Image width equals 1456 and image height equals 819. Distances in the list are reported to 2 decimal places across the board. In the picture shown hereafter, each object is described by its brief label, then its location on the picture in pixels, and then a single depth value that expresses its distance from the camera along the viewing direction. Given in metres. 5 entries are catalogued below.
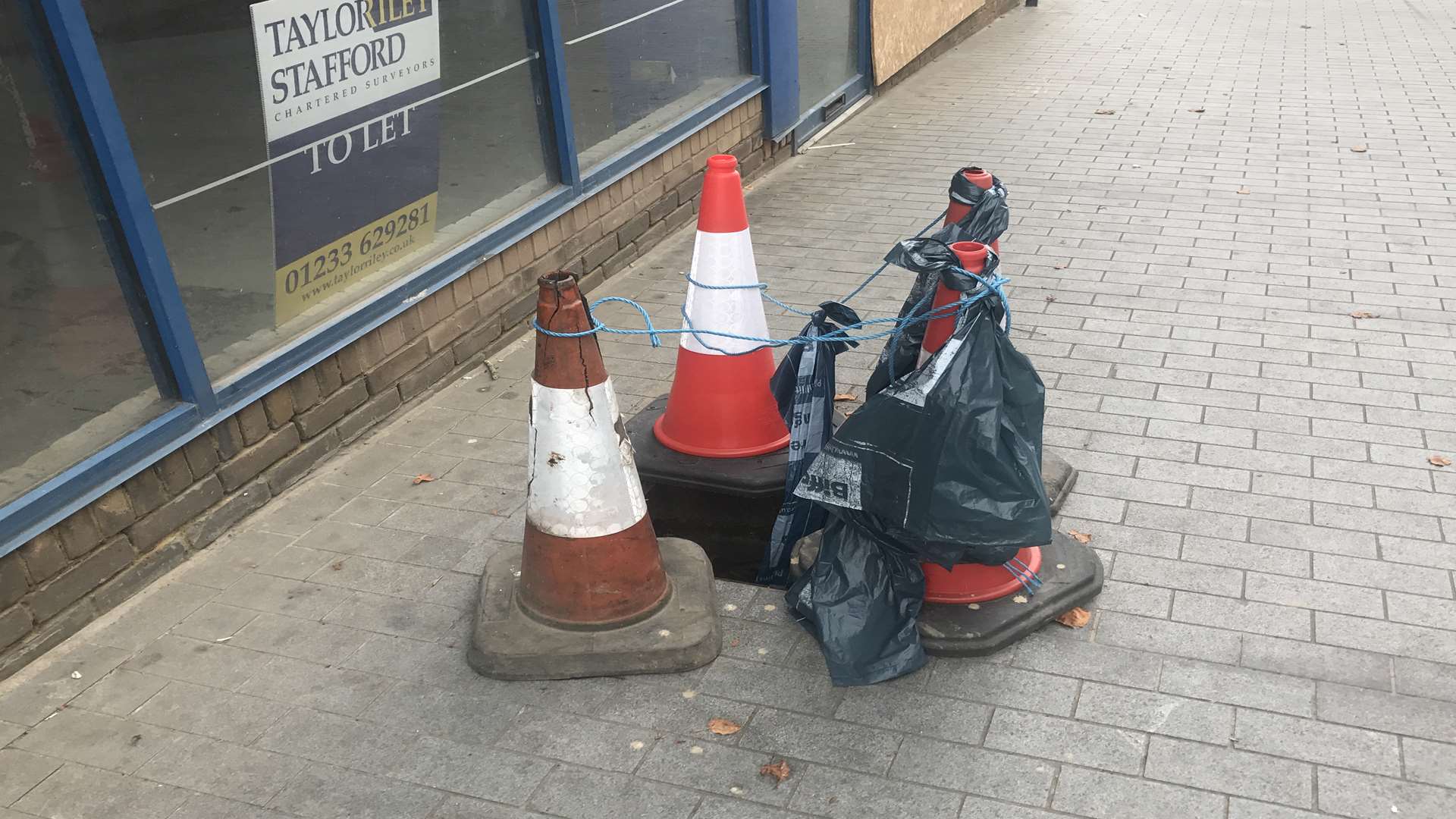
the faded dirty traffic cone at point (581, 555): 3.59
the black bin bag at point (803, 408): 3.99
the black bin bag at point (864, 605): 3.62
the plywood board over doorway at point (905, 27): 10.63
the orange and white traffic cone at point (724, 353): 4.32
